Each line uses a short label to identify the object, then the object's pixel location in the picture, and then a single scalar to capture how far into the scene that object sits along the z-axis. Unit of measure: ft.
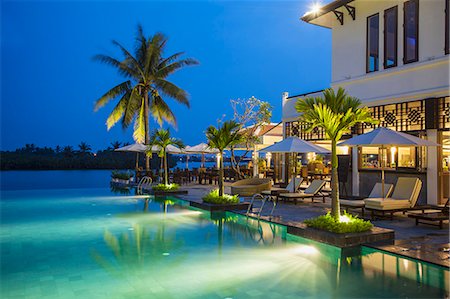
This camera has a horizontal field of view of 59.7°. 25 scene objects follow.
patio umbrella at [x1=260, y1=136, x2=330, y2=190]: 42.04
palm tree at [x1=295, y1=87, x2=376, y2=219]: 24.91
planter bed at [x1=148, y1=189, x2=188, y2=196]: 52.60
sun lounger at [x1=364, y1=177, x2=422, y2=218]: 30.73
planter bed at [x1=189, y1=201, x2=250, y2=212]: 37.96
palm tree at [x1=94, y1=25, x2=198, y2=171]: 75.20
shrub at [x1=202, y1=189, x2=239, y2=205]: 39.04
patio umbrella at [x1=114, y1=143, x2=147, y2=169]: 69.07
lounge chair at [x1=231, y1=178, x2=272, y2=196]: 48.65
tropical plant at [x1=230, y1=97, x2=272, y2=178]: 66.90
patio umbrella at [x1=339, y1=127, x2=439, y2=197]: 31.73
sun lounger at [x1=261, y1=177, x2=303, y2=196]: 43.78
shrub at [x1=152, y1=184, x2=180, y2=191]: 53.88
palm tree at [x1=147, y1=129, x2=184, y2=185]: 56.54
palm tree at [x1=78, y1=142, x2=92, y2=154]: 179.32
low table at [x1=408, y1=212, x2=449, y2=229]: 26.30
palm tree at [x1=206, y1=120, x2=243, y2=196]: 39.96
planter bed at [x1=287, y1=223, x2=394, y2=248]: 22.88
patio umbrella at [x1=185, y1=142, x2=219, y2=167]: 73.87
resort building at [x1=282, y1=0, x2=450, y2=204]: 37.47
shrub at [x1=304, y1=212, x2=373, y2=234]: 23.70
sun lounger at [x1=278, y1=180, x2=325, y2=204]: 41.39
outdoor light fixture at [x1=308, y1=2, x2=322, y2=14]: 49.84
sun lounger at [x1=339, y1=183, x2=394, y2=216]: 32.52
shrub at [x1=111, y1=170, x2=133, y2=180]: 73.70
